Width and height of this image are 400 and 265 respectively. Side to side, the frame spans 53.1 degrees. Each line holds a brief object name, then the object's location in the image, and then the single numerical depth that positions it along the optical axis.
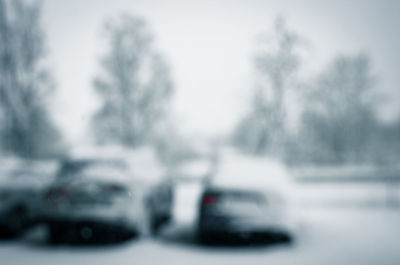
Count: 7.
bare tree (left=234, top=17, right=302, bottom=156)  20.30
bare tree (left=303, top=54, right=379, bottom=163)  32.50
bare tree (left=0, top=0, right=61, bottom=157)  15.09
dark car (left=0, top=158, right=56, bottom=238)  6.79
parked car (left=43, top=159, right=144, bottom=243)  6.06
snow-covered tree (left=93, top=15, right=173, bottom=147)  24.25
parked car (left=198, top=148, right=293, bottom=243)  6.04
